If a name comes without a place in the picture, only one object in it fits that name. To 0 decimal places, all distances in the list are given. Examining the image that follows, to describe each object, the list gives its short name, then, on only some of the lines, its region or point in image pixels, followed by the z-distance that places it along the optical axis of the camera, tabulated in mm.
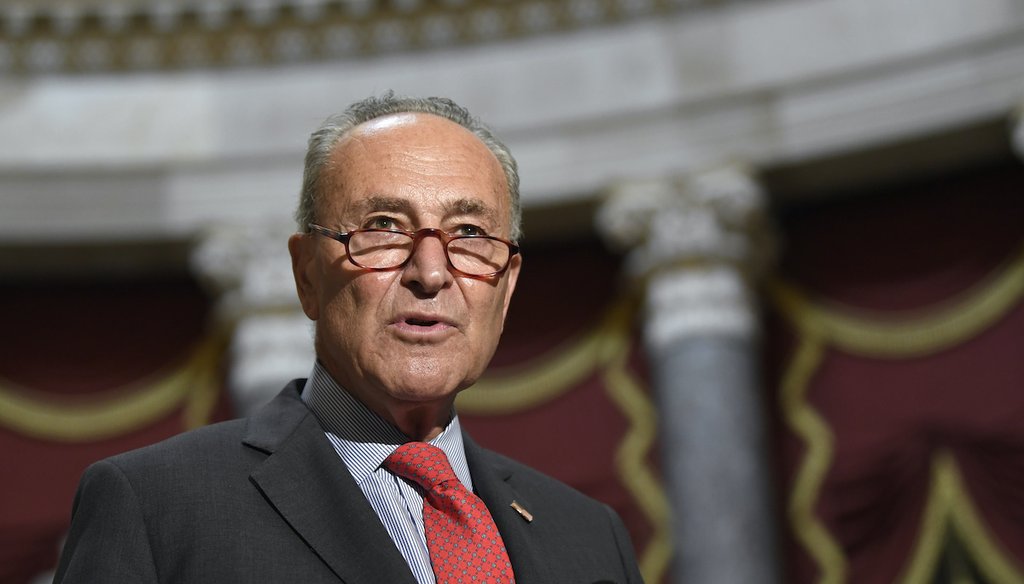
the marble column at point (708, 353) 11880
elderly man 3042
